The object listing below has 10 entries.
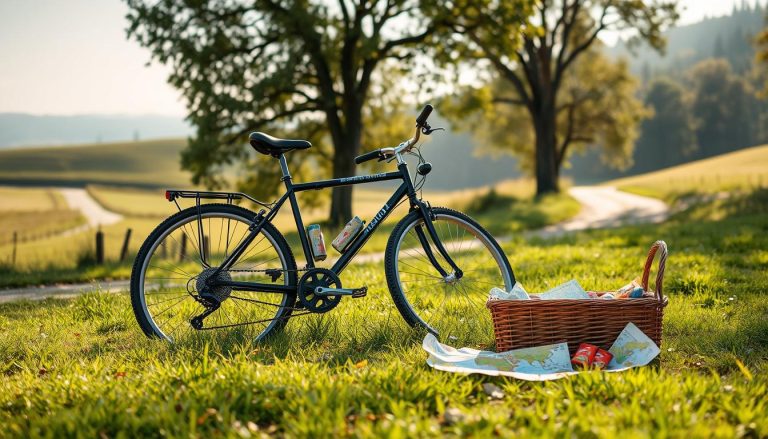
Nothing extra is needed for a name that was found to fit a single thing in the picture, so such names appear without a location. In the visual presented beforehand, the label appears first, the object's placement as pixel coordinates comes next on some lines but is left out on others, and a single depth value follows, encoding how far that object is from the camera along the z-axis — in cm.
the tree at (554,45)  2470
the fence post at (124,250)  1284
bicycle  445
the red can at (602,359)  369
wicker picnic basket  395
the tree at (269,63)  1712
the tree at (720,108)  7825
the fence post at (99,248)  1249
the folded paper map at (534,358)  359
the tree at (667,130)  7600
